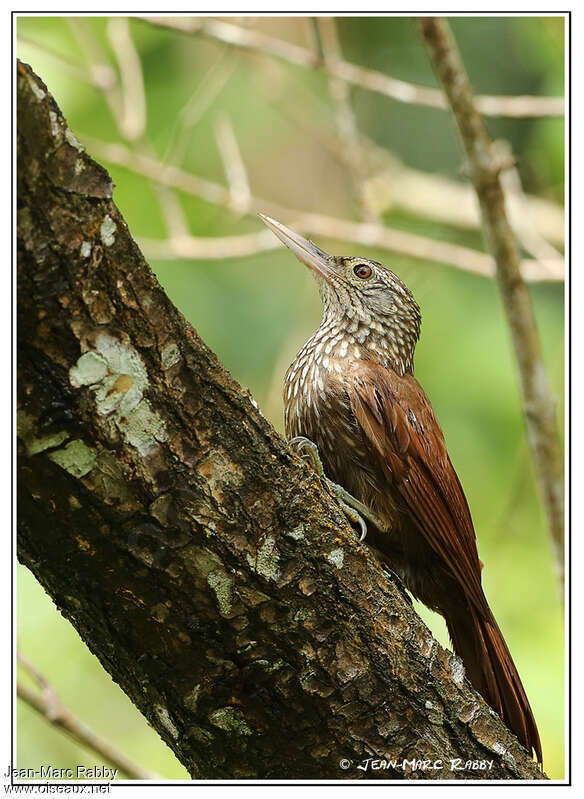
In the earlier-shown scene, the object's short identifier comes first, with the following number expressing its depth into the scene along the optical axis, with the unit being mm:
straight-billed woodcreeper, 5168
